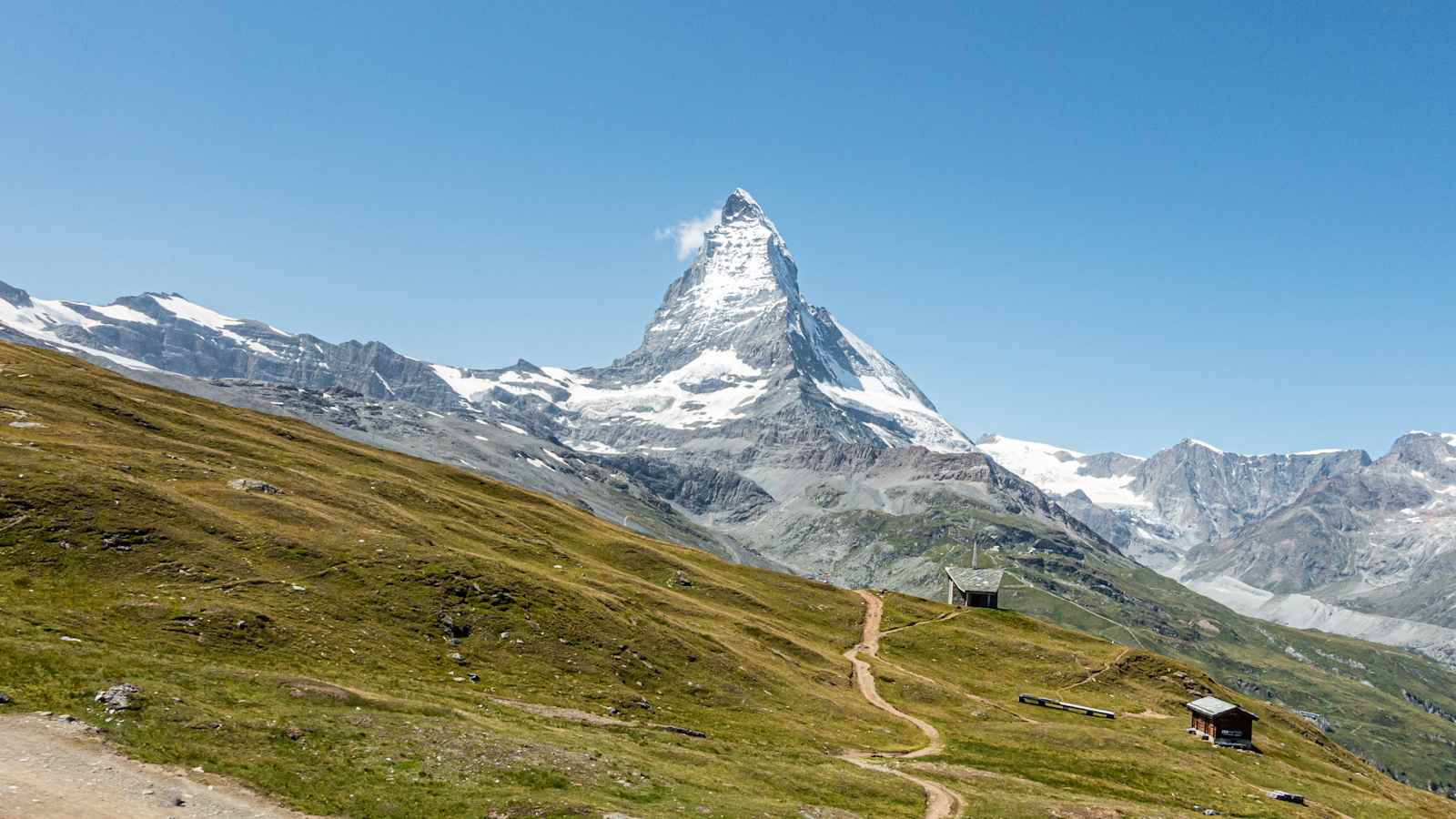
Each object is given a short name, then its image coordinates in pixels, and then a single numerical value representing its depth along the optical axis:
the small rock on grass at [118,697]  39.09
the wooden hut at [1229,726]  94.88
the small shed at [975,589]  158.75
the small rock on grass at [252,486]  80.56
